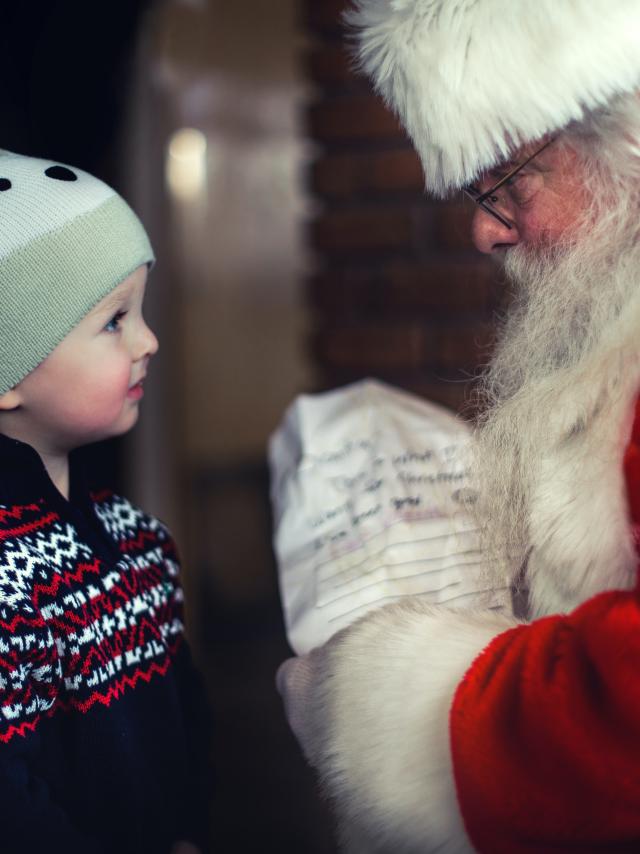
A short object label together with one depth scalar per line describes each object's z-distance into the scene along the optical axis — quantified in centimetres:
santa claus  88
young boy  112
